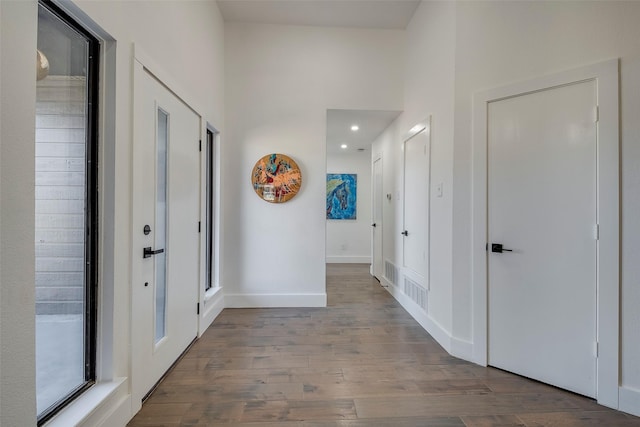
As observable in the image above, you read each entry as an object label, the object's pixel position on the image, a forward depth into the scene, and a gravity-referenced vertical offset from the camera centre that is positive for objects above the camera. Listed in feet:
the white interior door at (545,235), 6.37 -0.44
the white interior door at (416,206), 9.93 +0.37
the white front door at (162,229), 5.73 -0.35
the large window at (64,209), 4.18 +0.08
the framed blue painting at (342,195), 22.80 +1.60
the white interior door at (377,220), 16.35 -0.27
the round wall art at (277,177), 11.64 +1.52
